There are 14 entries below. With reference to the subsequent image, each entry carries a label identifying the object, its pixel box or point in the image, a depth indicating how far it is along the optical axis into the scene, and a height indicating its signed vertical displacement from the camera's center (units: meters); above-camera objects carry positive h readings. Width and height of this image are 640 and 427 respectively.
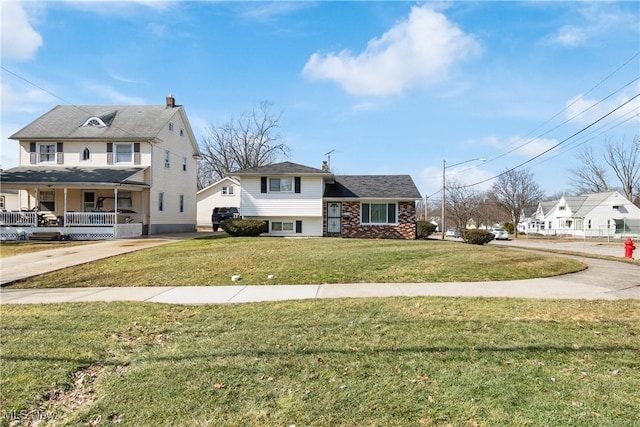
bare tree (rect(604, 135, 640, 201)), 55.06 +5.23
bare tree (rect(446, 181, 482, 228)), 61.72 +1.92
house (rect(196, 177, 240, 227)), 39.66 +2.08
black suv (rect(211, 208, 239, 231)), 29.42 +0.24
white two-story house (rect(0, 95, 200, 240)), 21.47 +2.81
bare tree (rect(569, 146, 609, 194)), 60.78 +5.31
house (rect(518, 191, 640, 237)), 50.16 -0.15
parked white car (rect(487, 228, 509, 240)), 43.69 -2.28
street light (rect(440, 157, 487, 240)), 30.09 +1.90
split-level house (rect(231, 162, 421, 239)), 22.64 +0.65
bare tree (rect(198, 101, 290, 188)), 46.06 +7.72
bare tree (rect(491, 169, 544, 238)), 57.00 +3.68
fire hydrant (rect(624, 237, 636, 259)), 15.53 -1.42
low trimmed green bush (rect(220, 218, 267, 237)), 20.47 -0.55
